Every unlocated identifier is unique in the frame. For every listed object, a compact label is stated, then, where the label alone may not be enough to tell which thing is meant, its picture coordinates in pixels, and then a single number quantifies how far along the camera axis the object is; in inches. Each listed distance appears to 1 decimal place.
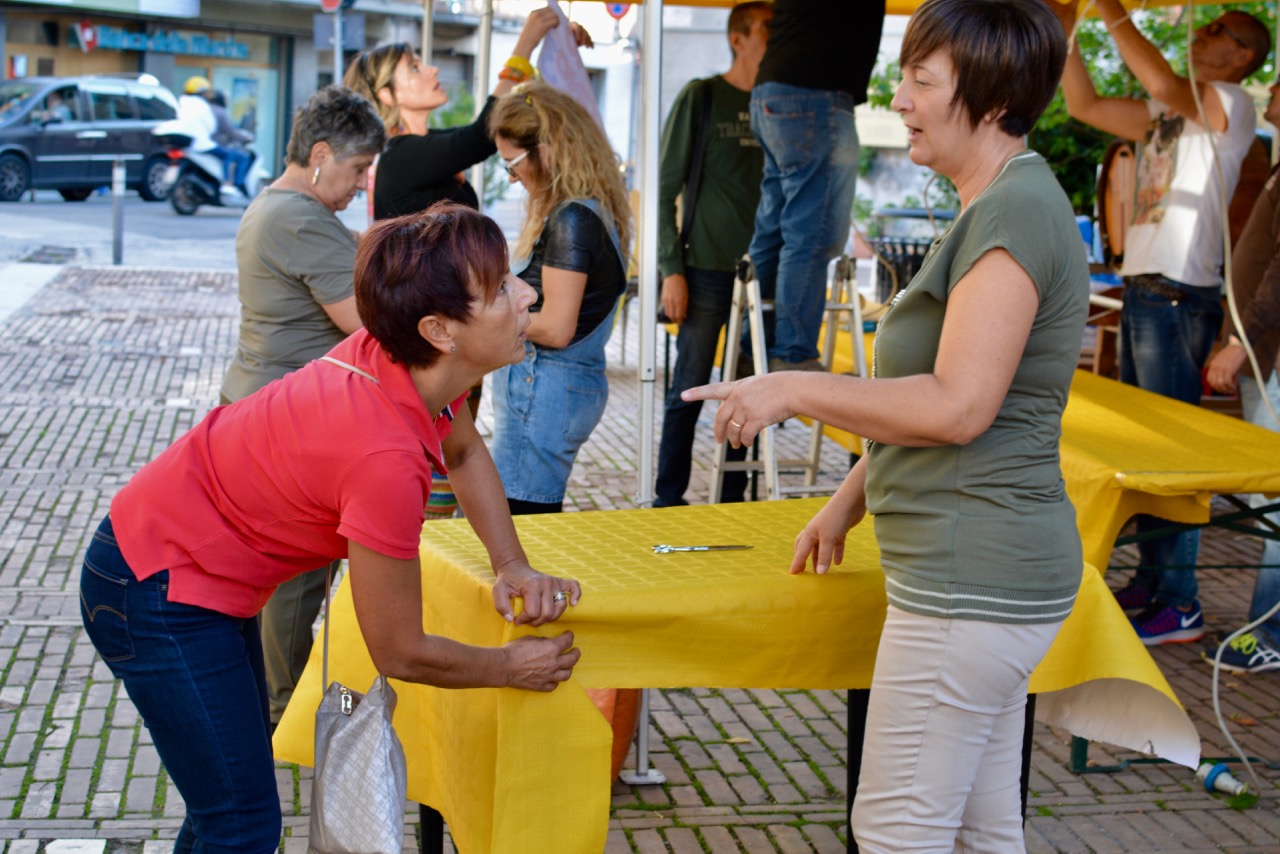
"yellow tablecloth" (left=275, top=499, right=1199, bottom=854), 87.9
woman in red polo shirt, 76.9
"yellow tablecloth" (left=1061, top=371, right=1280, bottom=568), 134.0
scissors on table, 104.0
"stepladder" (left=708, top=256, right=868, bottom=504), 187.8
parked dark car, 842.8
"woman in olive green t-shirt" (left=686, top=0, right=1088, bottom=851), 76.7
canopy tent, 147.7
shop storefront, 1164.5
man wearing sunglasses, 189.9
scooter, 869.8
